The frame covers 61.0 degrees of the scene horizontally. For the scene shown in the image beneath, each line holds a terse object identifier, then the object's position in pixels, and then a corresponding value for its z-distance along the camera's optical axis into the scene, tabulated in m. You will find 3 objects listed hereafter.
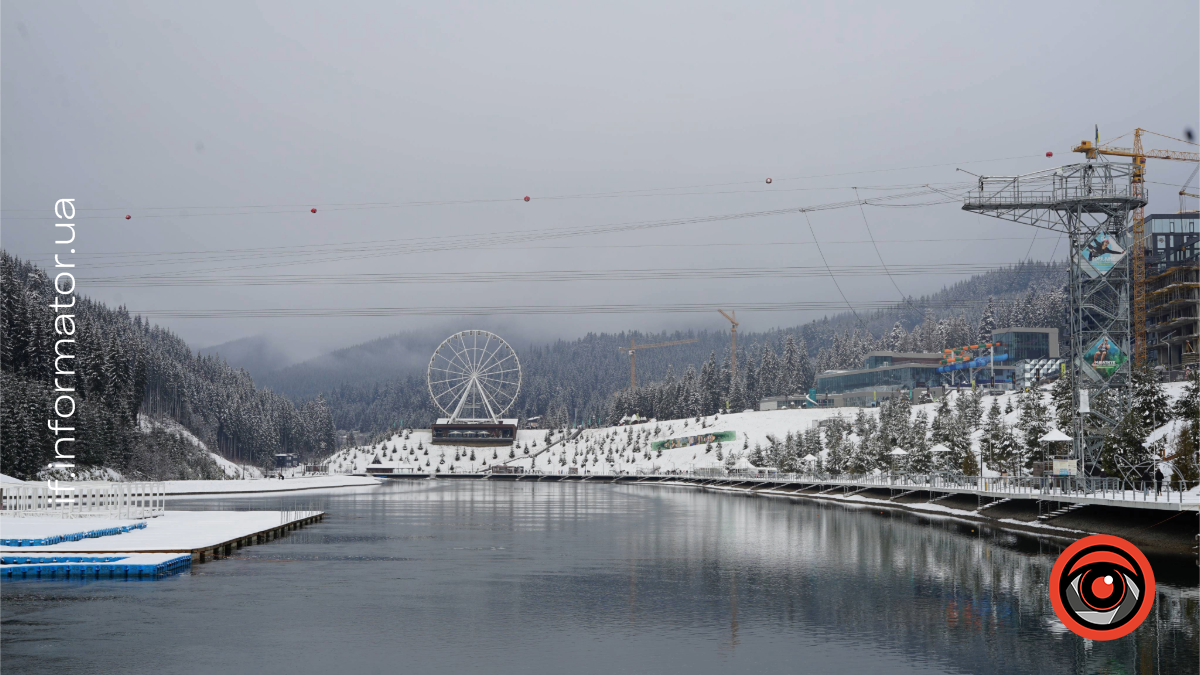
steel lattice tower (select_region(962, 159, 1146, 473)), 67.25
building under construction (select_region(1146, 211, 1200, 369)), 147.62
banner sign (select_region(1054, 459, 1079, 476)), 65.62
